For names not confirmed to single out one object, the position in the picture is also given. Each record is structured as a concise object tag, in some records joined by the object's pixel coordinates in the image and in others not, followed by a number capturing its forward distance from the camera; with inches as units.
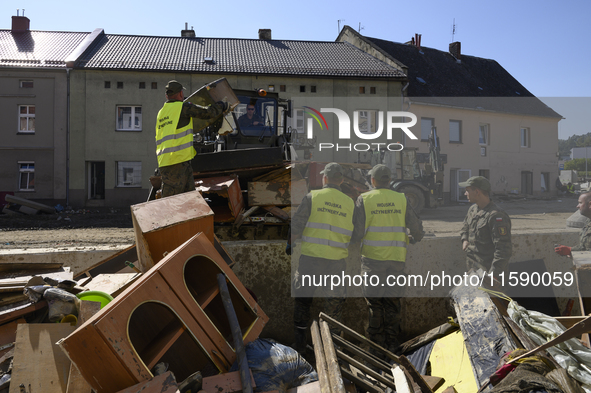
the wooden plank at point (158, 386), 87.0
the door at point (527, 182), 1031.6
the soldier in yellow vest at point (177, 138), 196.9
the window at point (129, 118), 757.1
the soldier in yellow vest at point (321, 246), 167.3
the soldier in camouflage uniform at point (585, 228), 196.8
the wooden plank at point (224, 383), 96.3
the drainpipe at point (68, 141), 730.8
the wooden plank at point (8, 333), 119.0
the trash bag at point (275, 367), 106.7
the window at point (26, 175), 737.6
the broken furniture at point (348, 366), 107.6
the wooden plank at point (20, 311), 119.5
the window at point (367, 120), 818.2
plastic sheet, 116.0
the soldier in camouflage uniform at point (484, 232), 171.3
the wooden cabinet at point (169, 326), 86.6
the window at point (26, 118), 745.6
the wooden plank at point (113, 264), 159.5
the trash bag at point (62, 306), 116.0
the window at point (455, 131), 926.4
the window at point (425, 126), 889.7
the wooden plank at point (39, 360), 101.5
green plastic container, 120.6
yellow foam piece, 125.4
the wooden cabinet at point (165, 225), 132.0
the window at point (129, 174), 754.2
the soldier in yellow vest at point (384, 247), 169.3
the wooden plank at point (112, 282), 126.4
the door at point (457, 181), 884.0
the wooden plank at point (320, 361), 102.8
